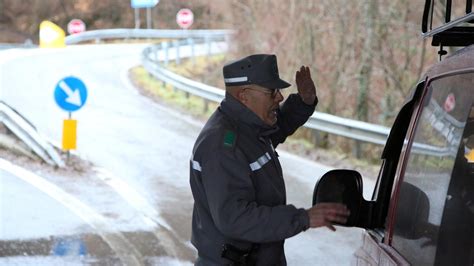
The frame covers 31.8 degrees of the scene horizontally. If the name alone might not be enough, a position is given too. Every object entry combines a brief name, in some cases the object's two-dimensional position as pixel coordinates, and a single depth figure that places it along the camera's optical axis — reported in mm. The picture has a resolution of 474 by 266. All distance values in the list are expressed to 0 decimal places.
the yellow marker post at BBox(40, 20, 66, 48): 25188
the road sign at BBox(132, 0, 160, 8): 37188
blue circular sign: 11773
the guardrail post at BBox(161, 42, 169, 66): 28278
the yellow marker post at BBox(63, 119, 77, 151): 11766
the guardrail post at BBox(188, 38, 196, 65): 30562
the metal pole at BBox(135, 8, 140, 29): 45272
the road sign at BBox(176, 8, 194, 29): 36281
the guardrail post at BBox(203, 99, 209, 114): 18359
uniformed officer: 3020
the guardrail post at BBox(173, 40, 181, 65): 29614
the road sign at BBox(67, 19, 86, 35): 42938
